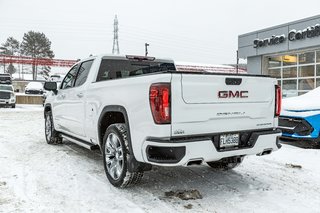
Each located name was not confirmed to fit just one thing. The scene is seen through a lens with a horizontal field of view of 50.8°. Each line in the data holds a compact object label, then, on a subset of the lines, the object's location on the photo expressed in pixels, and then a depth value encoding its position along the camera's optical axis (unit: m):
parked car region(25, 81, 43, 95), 34.59
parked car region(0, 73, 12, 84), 27.52
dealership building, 16.59
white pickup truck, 3.61
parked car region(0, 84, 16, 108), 21.58
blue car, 7.05
